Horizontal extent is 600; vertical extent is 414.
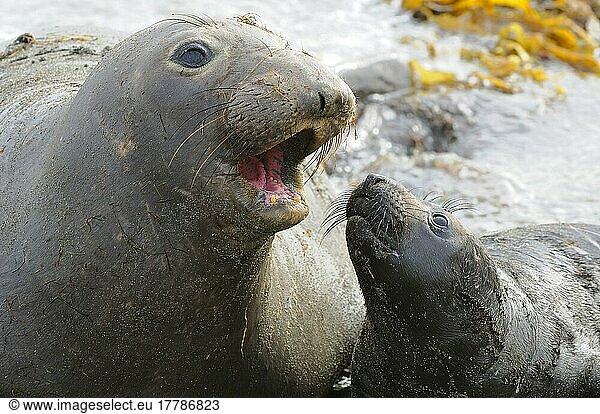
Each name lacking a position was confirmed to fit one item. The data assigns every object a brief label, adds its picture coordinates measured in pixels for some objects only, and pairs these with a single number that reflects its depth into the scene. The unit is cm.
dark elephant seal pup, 967
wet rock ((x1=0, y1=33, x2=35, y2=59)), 1202
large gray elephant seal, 710
